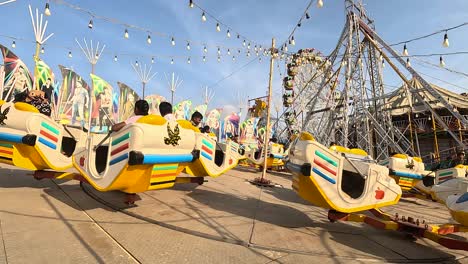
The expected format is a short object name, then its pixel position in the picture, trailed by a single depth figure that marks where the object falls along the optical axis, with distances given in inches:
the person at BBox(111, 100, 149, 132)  162.3
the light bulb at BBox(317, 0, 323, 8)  331.3
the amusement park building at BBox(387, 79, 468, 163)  729.0
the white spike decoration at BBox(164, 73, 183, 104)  1170.9
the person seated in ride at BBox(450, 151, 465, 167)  307.9
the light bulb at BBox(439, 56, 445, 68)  398.6
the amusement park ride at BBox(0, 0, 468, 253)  142.6
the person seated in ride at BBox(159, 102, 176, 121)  193.7
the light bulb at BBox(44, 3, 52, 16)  315.9
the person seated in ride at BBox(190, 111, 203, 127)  275.3
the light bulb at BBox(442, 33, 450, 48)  333.3
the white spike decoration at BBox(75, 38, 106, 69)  727.1
